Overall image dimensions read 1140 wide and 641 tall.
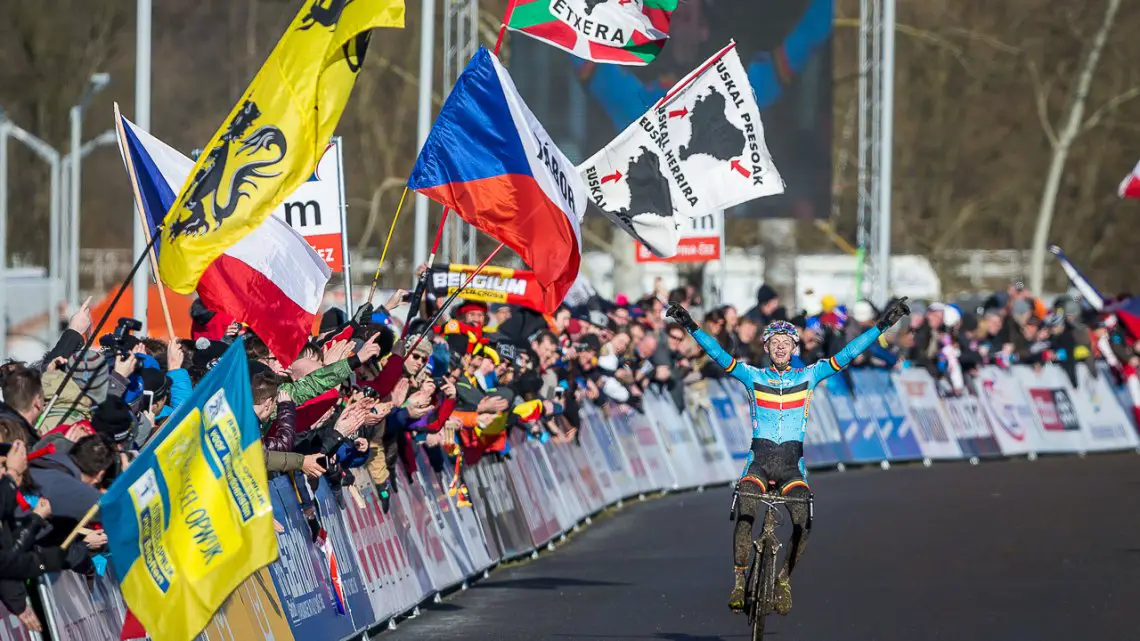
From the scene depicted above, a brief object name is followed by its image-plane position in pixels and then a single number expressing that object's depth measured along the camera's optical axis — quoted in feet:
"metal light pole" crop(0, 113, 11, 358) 117.08
